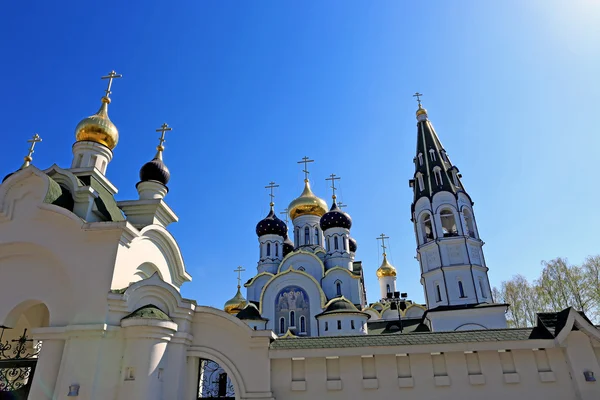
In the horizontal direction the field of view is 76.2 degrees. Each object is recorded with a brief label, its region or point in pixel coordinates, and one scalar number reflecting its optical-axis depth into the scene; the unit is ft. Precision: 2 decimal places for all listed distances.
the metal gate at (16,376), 22.53
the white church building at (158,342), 21.86
